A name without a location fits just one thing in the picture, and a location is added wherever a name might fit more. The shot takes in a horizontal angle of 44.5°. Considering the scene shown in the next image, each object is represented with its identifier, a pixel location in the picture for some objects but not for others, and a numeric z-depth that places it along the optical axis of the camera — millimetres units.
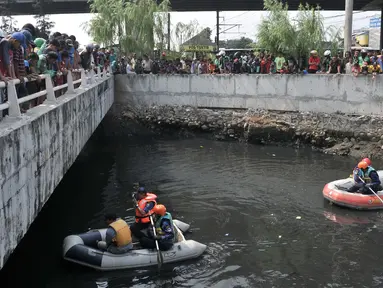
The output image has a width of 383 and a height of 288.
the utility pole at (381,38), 38575
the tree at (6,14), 36500
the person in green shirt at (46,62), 11023
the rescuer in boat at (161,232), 10734
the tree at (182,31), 41444
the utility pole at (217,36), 42172
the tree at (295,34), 27375
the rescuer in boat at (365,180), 14773
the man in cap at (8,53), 7949
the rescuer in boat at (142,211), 10898
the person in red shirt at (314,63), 23219
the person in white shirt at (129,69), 27256
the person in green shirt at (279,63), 24569
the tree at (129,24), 31000
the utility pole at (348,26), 23203
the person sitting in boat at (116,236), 10133
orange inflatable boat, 14398
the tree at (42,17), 35716
